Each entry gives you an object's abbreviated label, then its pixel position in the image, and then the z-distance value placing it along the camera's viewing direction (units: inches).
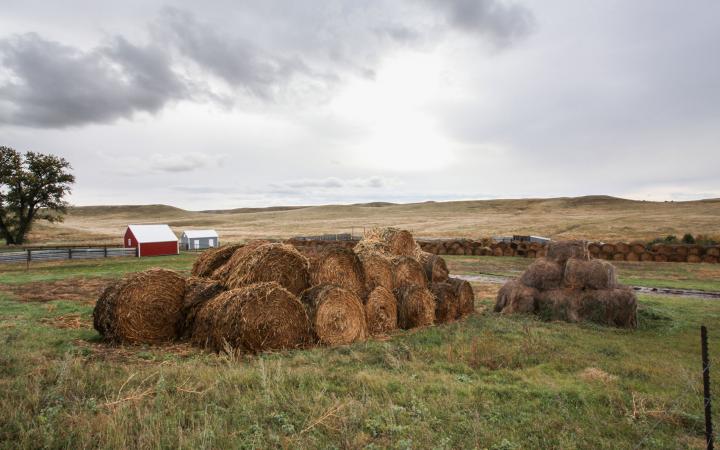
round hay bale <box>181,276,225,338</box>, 385.7
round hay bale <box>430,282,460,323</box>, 497.0
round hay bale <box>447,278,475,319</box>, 513.7
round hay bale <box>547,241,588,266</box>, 546.0
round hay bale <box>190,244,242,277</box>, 481.4
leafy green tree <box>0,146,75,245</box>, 1955.0
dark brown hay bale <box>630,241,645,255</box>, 1197.7
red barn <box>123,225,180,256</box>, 1462.8
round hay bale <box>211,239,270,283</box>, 423.2
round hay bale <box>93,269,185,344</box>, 366.6
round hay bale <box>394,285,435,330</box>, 461.7
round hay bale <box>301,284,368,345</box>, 367.7
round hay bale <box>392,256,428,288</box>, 507.2
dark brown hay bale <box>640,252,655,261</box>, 1186.6
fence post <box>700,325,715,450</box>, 175.0
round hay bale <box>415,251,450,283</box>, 589.0
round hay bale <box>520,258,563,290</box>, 535.8
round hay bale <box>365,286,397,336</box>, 430.9
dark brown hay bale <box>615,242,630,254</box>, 1210.6
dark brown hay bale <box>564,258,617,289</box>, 503.5
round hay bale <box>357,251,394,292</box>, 478.9
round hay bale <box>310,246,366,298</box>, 429.7
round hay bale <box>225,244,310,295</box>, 401.1
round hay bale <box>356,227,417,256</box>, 570.4
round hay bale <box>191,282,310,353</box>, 332.8
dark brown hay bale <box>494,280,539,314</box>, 514.4
